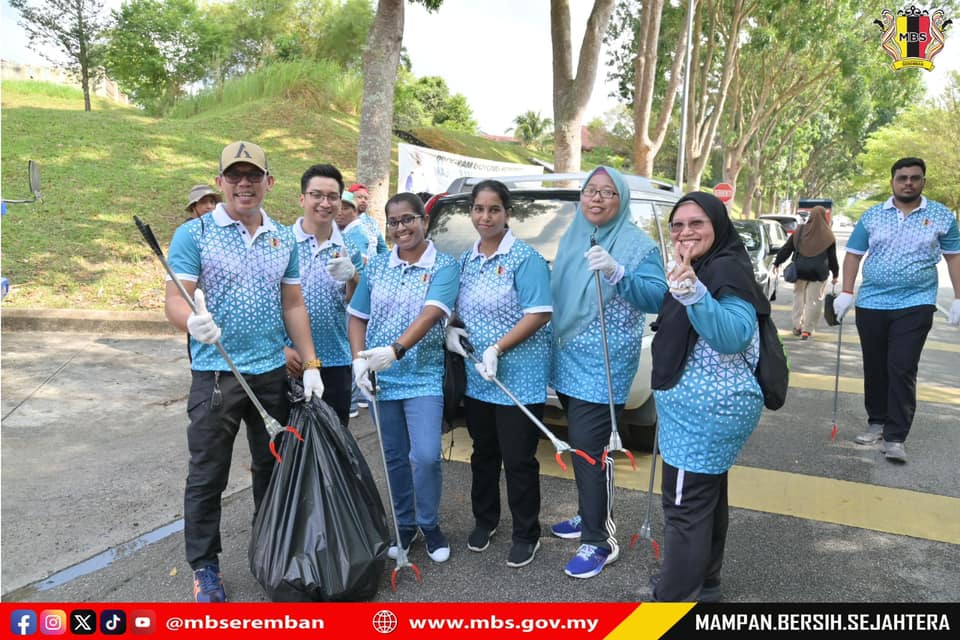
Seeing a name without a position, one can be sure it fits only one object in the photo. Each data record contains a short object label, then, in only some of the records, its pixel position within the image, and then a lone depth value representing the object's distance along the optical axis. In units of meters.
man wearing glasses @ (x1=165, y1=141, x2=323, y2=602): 2.70
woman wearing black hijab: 2.19
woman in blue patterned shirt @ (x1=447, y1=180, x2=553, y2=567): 2.96
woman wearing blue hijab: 2.96
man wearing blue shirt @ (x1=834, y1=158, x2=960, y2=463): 4.37
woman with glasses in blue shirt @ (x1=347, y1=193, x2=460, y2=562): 2.99
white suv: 4.05
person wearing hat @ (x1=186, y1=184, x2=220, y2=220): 5.12
